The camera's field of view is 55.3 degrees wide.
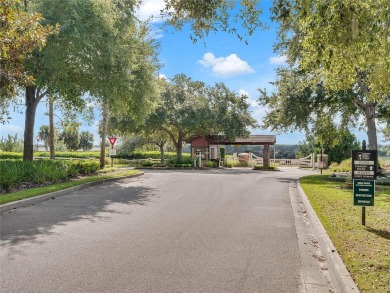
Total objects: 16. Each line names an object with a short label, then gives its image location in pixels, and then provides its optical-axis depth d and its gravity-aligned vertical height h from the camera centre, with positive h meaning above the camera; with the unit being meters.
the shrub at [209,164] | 40.34 -0.90
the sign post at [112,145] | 26.15 +0.64
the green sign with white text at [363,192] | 8.76 -0.80
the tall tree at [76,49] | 17.00 +4.96
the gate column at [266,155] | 40.28 +0.18
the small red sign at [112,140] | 27.24 +1.03
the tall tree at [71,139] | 101.11 +3.92
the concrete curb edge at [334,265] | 4.74 -1.60
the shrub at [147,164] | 40.09 -1.01
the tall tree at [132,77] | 18.89 +4.13
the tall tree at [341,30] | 7.38 +2.75
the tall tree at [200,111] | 38.50 +4.74
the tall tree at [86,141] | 117.81 +4.14
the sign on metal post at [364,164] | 8.80 -0.13
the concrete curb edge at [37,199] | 10.14 -1.44
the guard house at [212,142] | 42.42 +1.58
